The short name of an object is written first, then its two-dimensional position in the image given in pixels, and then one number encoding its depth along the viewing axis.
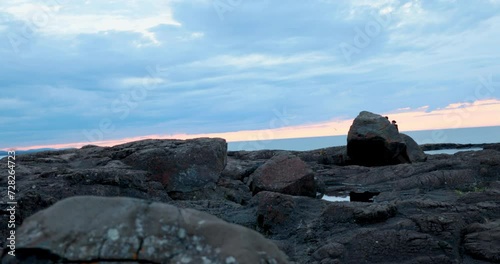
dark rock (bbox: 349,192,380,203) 17.12
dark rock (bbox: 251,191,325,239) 12.02
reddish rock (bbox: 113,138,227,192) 16.30
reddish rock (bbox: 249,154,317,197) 15.84
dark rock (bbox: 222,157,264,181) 21.72
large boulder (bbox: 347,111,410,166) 27.72
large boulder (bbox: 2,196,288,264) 4.27
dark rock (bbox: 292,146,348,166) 30.91
